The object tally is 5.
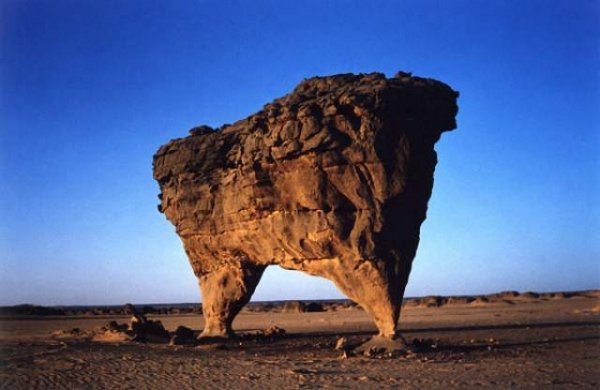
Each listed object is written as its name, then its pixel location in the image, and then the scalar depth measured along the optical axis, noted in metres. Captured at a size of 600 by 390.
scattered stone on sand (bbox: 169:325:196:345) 25.03
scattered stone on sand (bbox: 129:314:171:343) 26.99
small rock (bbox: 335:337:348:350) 22.60
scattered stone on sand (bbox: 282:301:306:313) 70.25
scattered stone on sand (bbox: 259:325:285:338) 29.46
